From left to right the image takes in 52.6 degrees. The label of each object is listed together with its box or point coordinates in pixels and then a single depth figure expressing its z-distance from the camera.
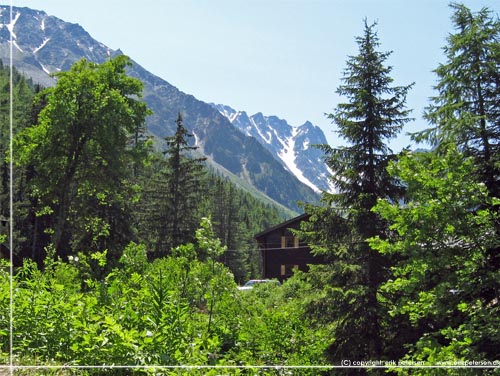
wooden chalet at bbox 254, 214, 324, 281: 43.91
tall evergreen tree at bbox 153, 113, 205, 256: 36.03
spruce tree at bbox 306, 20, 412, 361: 10.87
